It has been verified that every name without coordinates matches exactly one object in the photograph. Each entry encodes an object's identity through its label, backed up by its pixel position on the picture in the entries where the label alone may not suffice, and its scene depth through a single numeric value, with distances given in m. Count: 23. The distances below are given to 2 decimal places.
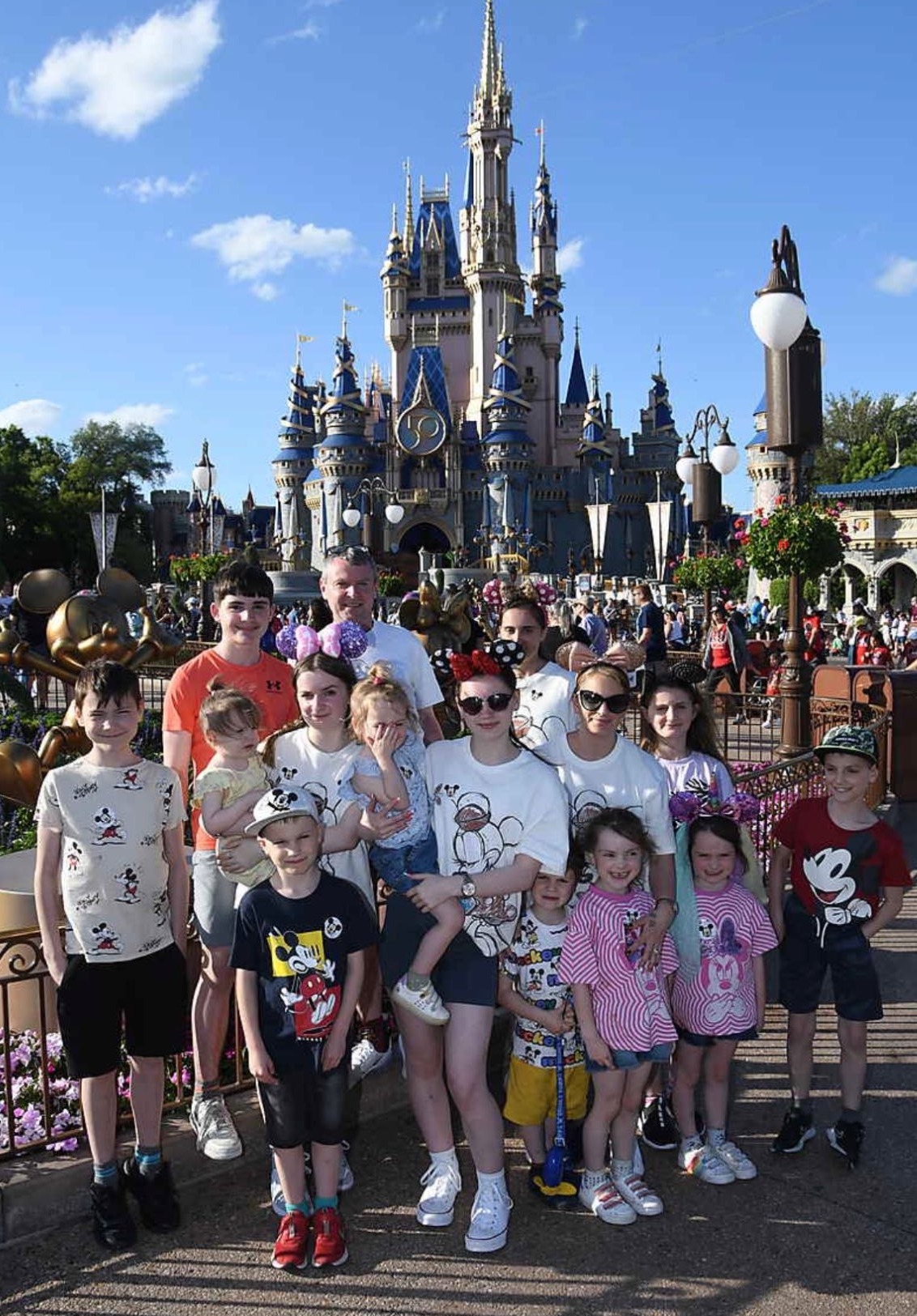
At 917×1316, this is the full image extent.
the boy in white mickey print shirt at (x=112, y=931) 3.26
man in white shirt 4.16
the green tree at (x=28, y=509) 49.78
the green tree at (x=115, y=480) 51.53
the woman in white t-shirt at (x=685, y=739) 3.99
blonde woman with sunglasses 3.62
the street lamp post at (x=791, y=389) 7.11
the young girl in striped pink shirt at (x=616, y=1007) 3.42
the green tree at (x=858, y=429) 62.91
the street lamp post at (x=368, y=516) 27.27
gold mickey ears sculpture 4.10
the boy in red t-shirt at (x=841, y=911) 3.76
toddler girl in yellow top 3.43
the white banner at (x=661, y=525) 18.80
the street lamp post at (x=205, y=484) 22.58
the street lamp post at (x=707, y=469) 12.48
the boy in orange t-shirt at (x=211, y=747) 3.65
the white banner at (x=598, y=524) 23.72
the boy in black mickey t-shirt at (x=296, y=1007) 3.18
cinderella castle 66.00
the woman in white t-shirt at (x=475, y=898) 3.35
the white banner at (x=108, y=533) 16.83
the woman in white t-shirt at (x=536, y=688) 4.38
